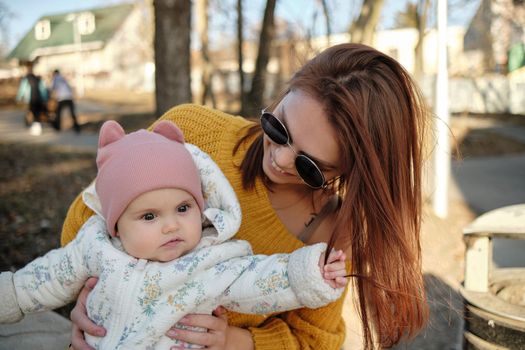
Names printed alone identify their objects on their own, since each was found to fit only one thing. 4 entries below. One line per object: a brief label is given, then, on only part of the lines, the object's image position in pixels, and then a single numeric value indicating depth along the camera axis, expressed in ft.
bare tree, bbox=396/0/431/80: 27.11
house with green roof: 142.20
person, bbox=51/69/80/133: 44.04
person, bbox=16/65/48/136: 43.21
